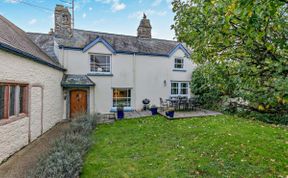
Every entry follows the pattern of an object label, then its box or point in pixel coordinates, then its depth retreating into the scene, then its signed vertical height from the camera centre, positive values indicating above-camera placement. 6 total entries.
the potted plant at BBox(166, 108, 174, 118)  12.52 -1.54
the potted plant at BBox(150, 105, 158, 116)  13.95 -1.50
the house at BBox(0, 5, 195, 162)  7.16 +1.11
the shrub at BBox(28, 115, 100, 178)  4.67 -2.09
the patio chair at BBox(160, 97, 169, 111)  16.13 -1.20
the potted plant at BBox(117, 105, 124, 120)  13.11 -1.64
